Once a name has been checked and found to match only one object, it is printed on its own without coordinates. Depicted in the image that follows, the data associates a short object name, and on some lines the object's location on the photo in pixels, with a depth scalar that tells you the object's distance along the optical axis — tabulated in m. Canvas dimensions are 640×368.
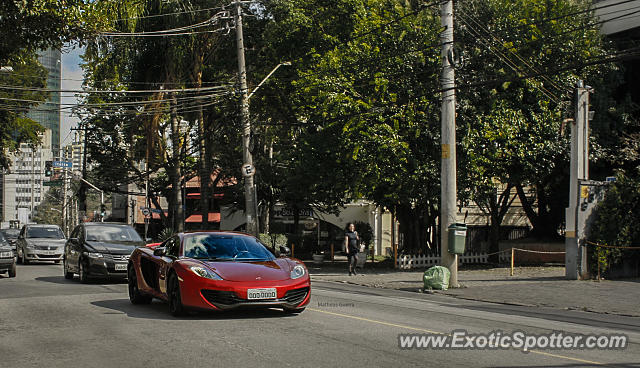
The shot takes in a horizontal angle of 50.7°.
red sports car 10.40
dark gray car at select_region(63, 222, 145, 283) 18.05
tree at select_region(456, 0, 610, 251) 25.70
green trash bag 18.38
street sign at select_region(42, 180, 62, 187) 56.12
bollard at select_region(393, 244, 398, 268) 27.34
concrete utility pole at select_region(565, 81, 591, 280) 20.16
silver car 28.27
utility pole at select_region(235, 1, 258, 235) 26.98
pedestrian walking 24.41
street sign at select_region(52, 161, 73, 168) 60.62
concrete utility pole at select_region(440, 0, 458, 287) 18.62
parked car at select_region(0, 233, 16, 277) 20.48
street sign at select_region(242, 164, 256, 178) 26.88
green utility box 18.33
